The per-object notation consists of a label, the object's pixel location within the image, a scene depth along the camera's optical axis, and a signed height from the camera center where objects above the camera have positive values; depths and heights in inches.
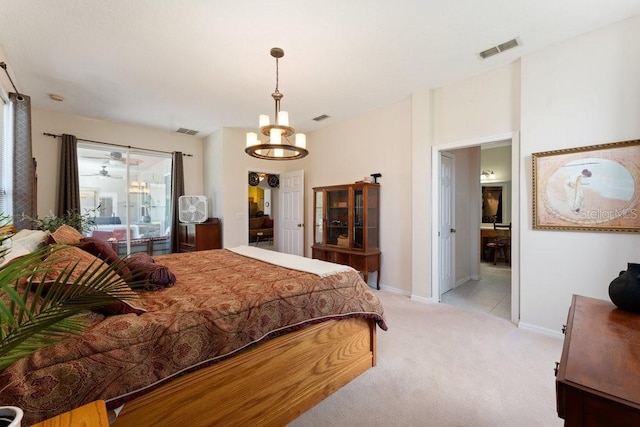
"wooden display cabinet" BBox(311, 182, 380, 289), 160.2 -10.6
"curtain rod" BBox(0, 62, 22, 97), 100.2 +52.7
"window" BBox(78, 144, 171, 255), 187.0 +11.0
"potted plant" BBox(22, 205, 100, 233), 118.3 -5.1
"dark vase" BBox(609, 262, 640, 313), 48.4 -14.7
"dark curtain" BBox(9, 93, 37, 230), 114.8 +22.1
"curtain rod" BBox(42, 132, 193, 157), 165.6 +44.5
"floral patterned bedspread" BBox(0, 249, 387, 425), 36.8 -21.9
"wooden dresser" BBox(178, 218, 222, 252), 189.8 -18.0
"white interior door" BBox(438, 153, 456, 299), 150.4 -8.9
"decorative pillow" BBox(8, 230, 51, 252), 67.9 -7.4
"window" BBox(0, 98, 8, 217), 111.5 +20.8
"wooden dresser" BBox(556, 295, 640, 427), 28.8 -19.2
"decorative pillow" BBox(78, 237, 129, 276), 67.6 -9.7
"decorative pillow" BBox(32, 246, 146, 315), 46.0 -11.1
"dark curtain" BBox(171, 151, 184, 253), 207.6 +14.8
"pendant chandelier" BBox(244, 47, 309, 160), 102.6 +29.2
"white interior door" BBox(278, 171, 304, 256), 212.1 -2.9
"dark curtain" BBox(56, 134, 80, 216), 167.2 +19.5
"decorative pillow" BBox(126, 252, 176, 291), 66.4 -15.9
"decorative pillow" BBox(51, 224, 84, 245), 71.4 -6.9
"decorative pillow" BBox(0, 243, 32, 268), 57.3 -8.9
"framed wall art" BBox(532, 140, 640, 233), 90.4 +6.8
